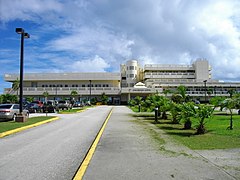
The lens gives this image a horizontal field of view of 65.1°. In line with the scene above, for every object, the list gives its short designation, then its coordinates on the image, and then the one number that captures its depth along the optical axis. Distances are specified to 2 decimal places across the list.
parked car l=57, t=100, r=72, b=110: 32.83
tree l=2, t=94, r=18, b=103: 51.26
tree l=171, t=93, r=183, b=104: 16.33
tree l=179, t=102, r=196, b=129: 9.18
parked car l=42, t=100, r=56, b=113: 25.00
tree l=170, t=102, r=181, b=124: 10.24
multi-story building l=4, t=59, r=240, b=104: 56.31
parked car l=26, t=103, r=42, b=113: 25.00
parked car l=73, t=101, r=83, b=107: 43.07
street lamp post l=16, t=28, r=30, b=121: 13.21
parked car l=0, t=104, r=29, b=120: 14.47
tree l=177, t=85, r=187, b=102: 15.22
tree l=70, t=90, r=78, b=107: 55.71
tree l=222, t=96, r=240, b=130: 10.40
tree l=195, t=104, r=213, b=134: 8.91
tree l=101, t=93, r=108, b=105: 56.99
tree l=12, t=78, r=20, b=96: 58.59
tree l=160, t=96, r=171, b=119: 13.84
